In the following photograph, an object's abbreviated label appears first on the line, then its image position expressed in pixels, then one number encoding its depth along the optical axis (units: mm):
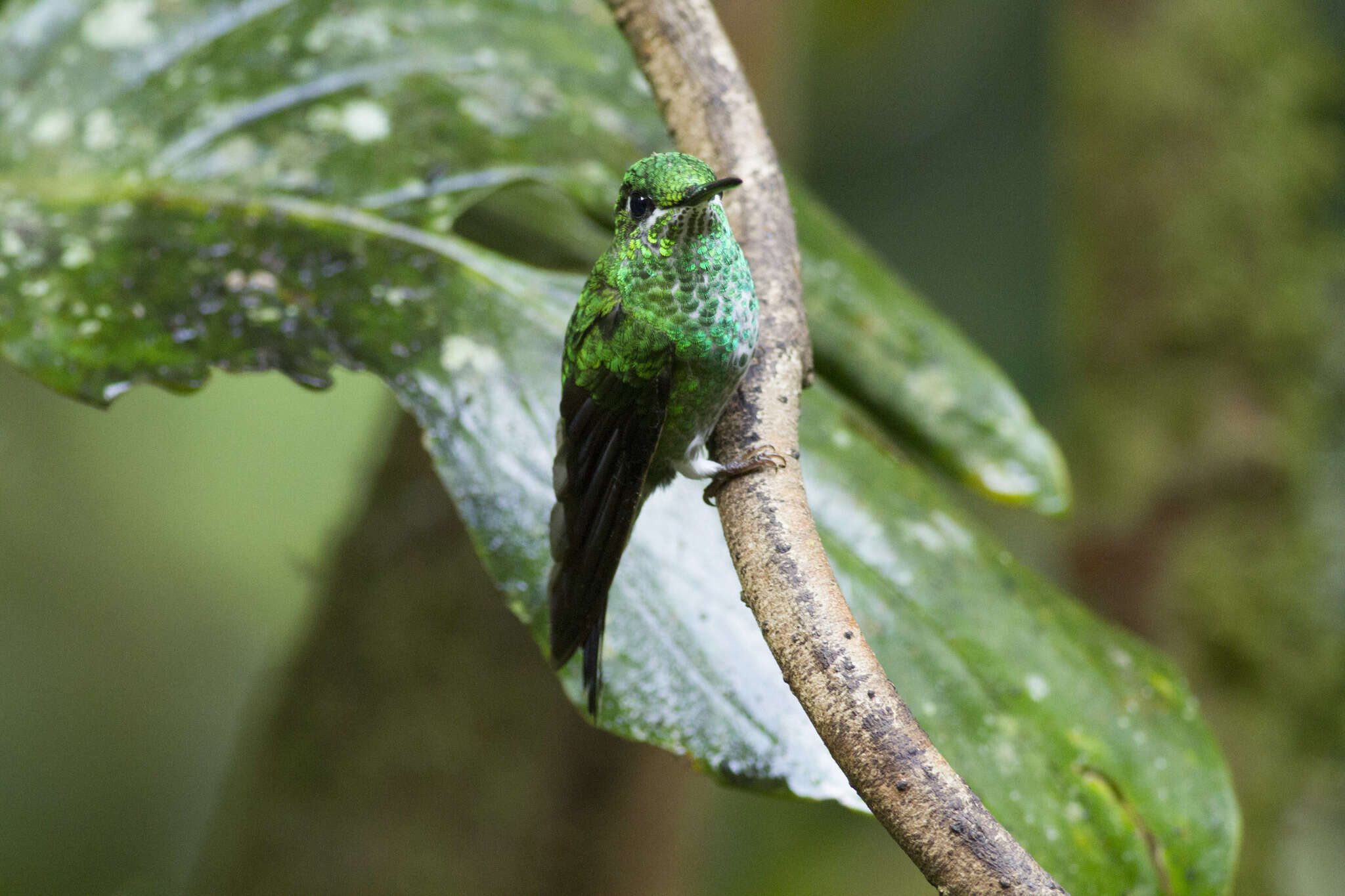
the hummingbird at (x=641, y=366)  3061
